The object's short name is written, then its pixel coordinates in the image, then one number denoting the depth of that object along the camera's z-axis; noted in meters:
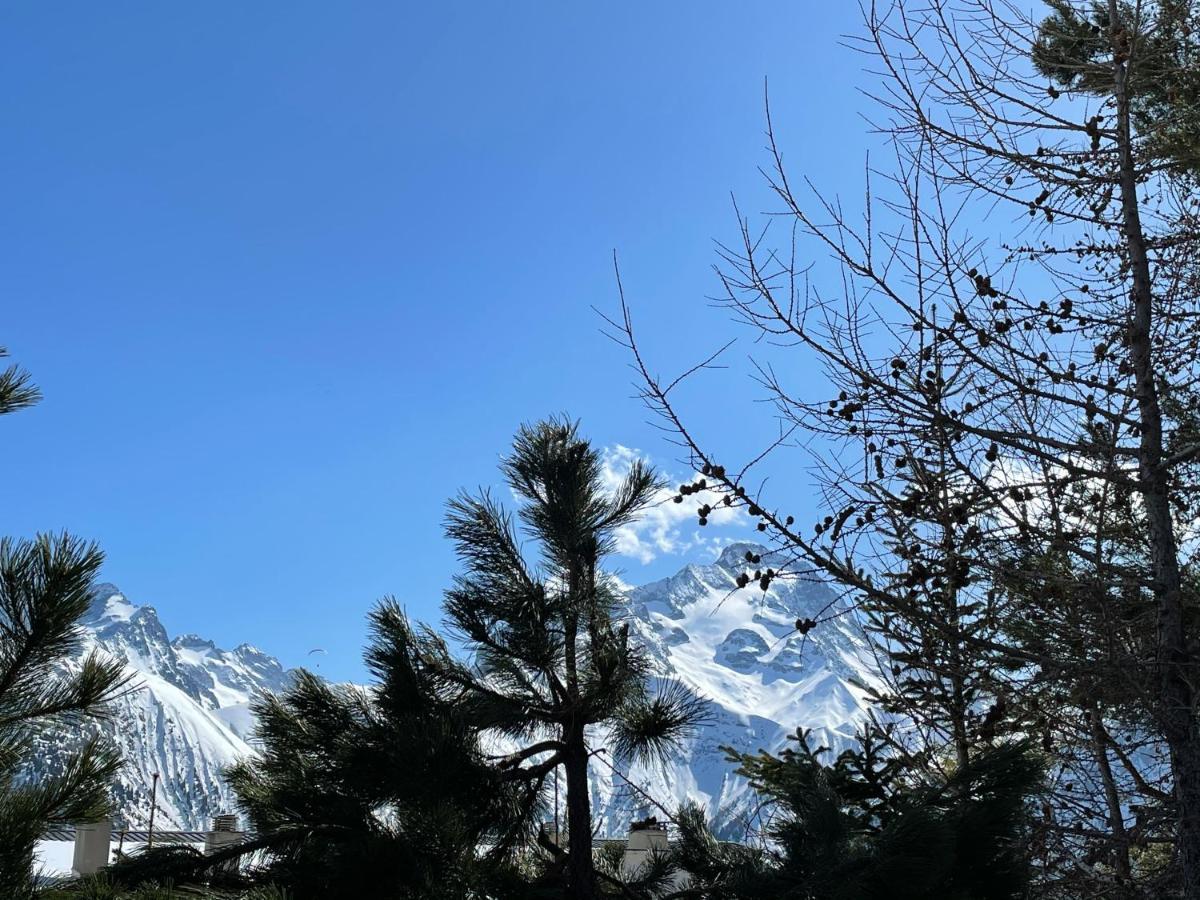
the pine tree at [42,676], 3.68
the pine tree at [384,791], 5.66
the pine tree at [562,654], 6.80
